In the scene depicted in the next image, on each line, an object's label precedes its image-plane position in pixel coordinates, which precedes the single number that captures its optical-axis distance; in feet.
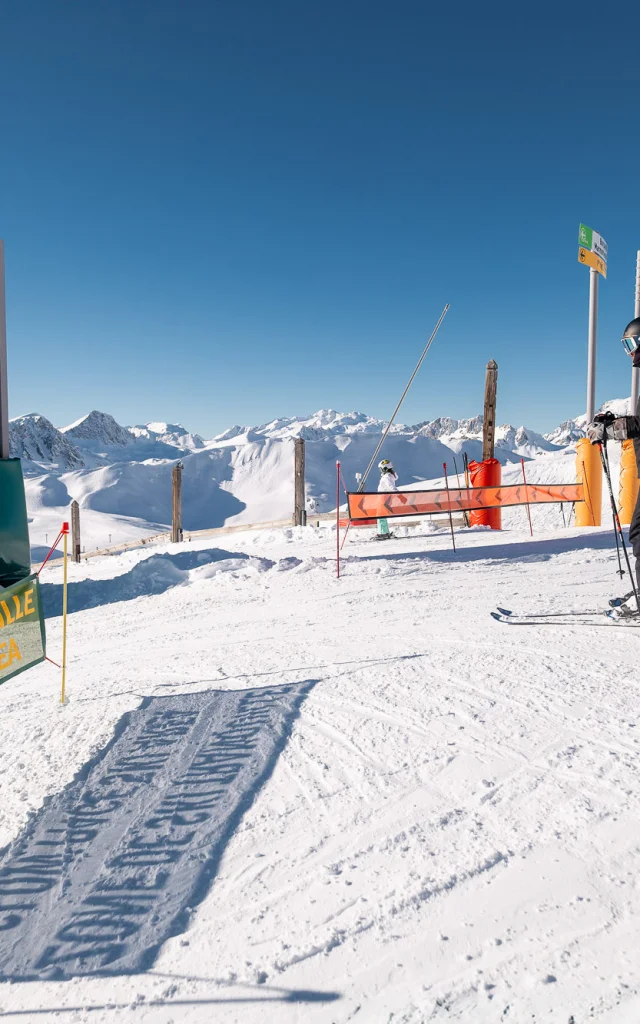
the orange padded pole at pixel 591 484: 33.58
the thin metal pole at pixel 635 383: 33.10
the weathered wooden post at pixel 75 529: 59.62
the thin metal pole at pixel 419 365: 34.91
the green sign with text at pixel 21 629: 11.15
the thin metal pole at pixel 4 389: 14.57
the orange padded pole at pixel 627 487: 30.94
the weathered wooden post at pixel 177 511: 54.70
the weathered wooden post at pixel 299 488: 49.19
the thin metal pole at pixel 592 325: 34.17
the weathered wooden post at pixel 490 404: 42.24
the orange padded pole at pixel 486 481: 38.19
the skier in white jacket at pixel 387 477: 43.93
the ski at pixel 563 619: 15.61
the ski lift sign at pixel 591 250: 34.24
